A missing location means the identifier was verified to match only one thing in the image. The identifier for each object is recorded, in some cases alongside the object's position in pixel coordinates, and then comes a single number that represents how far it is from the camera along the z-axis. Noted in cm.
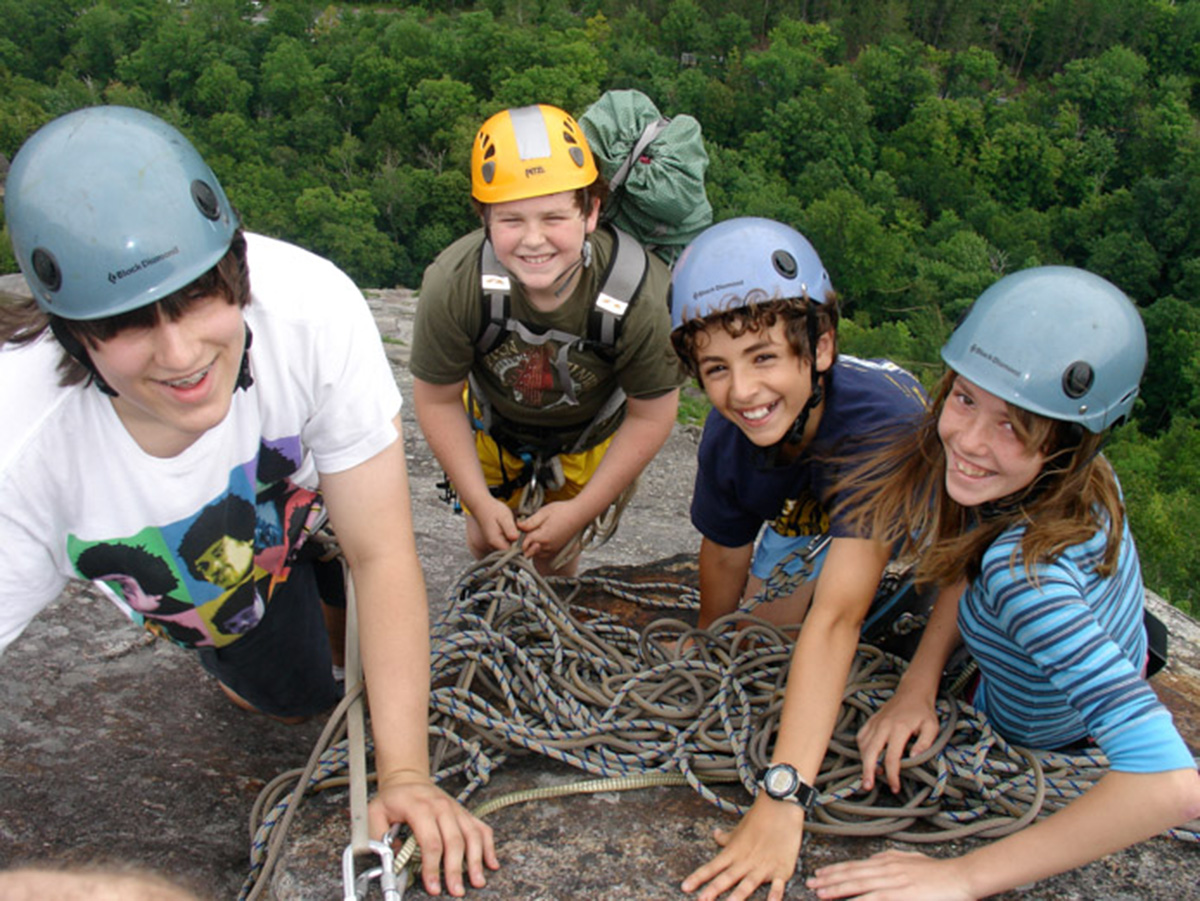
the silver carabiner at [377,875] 195
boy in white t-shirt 187
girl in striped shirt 202
